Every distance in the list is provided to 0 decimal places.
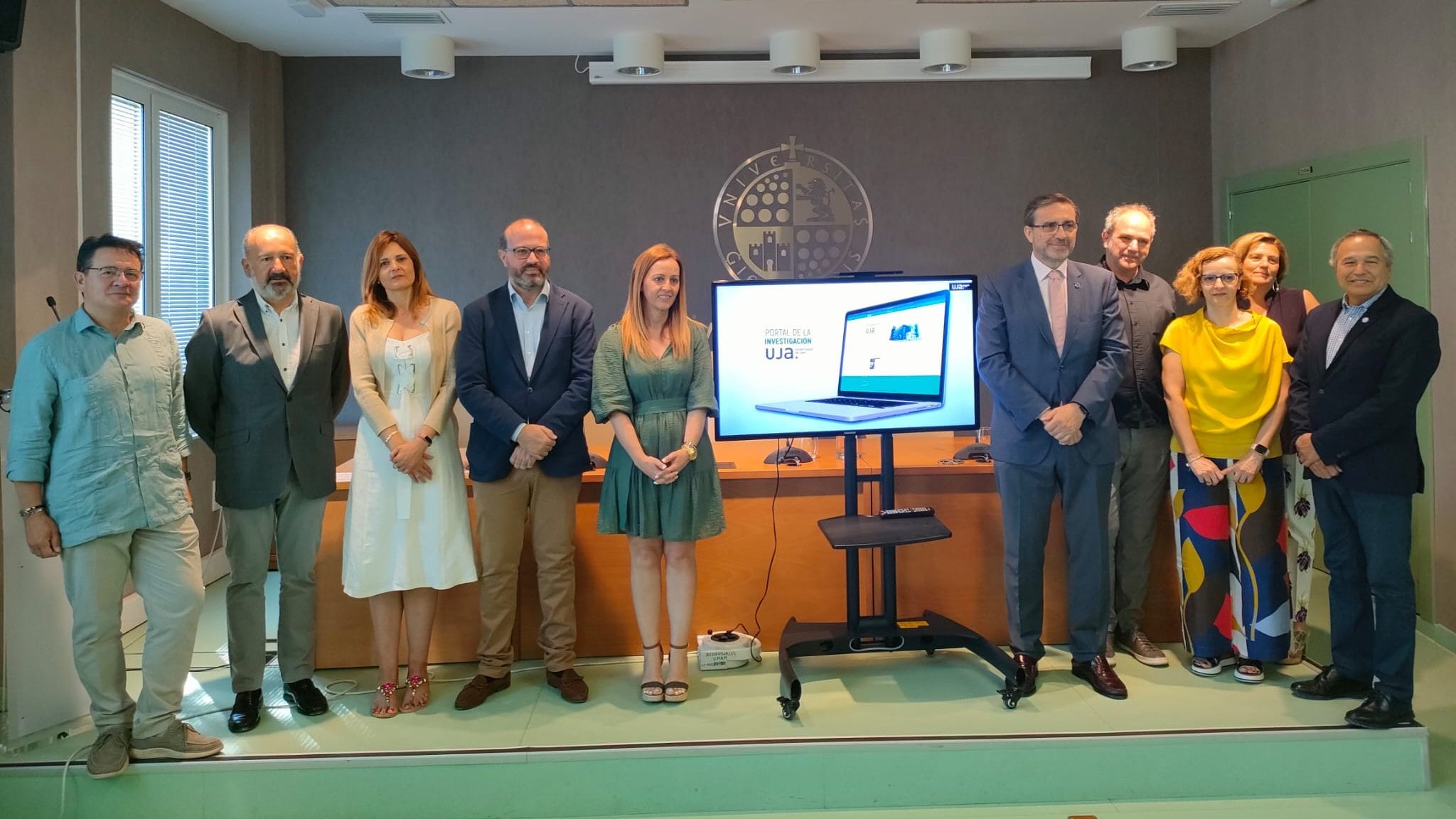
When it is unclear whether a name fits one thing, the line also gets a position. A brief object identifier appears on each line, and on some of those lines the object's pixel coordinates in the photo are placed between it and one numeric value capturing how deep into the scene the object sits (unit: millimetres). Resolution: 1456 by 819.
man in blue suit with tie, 3271
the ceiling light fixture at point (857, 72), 5879
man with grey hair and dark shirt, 3551
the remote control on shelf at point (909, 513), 3463
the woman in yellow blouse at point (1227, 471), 3355
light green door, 4242
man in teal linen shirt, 2752
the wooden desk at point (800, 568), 3738
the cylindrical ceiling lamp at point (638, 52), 5527
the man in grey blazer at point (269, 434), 3100
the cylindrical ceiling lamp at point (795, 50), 5539
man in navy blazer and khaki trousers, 3250
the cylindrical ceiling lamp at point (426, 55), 5496
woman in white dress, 3166
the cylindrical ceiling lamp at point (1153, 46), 5492
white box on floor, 3568
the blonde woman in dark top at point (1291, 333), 3430
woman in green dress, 3213
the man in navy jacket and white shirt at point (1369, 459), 3012
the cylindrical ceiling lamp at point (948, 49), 5559
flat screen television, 3395
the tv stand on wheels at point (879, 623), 3324
